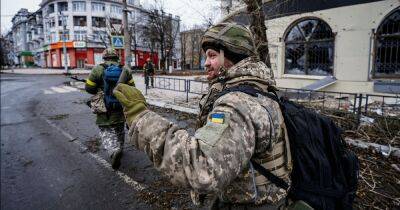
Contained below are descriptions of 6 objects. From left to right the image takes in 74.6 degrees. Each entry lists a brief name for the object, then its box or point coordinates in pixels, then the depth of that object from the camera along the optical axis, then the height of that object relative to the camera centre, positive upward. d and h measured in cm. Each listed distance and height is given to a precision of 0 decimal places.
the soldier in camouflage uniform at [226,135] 116 -29
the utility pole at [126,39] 1058 +141
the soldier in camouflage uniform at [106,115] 459 -72
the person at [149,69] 1664 +33
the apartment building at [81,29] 5253 +929
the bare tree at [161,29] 3431 +616
